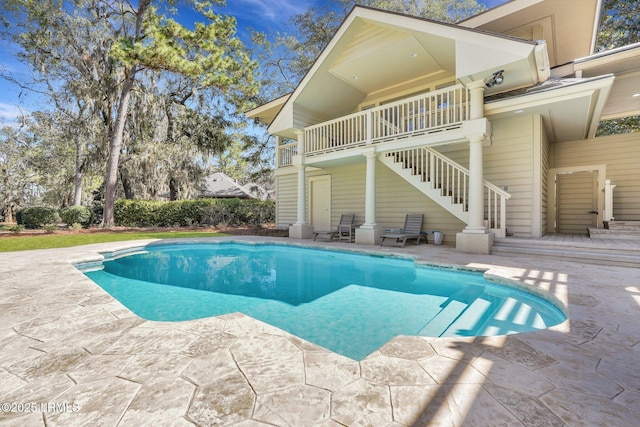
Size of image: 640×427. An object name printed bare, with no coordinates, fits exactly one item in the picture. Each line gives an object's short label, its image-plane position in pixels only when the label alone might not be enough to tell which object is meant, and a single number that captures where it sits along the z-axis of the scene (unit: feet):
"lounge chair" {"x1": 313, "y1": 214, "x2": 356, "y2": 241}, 31.94
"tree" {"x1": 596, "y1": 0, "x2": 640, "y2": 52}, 39.86
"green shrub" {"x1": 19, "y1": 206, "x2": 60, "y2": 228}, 46.44
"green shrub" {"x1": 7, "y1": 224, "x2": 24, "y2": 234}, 37.71
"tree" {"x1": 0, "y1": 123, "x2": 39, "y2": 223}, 71.26
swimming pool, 10.25
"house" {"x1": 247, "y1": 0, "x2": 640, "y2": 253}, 21.34
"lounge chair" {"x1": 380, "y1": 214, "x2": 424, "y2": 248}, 26.50
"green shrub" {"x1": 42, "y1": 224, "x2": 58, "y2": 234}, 38.34
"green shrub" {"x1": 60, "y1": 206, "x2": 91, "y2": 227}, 47.21
